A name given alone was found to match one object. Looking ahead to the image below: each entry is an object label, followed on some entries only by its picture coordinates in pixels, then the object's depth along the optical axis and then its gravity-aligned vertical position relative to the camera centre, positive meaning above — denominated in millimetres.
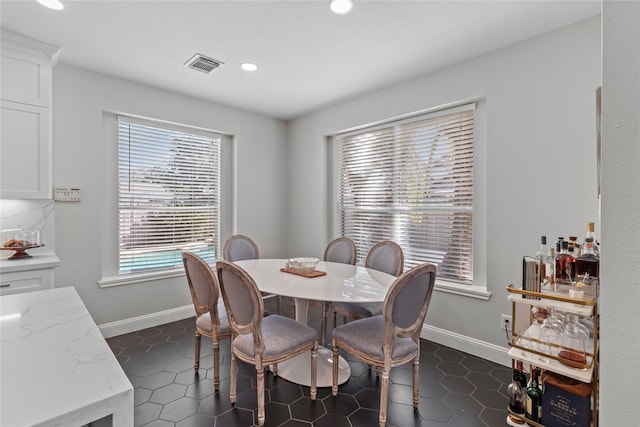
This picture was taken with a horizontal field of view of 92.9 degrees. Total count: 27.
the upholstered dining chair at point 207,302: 2152 -669
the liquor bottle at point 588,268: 1322 -255
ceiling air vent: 2719 +1370
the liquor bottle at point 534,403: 1362 -864
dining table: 2045 -553
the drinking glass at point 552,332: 1323 -544
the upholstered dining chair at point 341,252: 3348 -460
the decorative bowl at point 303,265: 2684 -478
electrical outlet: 2521 -895
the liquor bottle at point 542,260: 1502 -248
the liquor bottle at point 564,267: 1435 -262
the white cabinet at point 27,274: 2275 -502
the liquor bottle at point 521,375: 1436 -779
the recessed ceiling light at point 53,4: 2000 +1379
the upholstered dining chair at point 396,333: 1772 -818
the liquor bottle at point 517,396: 1412 -861
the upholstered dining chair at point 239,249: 3420 -445
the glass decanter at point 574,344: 1233 -556
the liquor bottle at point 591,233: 1462 -100
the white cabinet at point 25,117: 2398 +766
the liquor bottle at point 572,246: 1515 -173
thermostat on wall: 2822 +153
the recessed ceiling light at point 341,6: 1985 +1369
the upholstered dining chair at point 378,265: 2592 -521
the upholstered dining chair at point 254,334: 1827 -828
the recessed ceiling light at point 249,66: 2838 +1379
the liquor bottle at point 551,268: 1482 -283
